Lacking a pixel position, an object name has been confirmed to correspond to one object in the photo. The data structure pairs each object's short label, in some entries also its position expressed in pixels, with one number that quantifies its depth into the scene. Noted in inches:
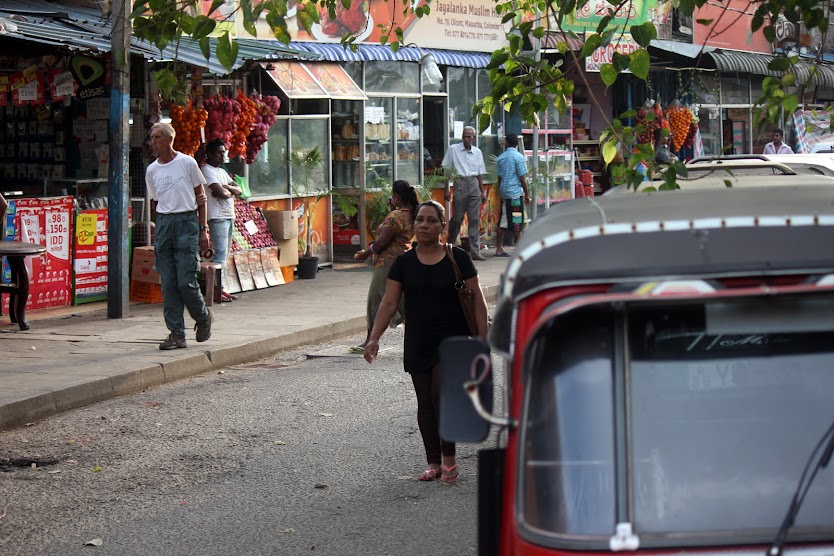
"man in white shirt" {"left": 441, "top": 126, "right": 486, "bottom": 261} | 786.2
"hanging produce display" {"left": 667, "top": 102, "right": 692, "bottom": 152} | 981.8
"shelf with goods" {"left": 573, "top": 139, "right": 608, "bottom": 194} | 1008.4
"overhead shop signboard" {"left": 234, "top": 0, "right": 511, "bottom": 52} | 716.0
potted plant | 689.6
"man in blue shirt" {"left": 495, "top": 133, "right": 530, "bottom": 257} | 808.3
